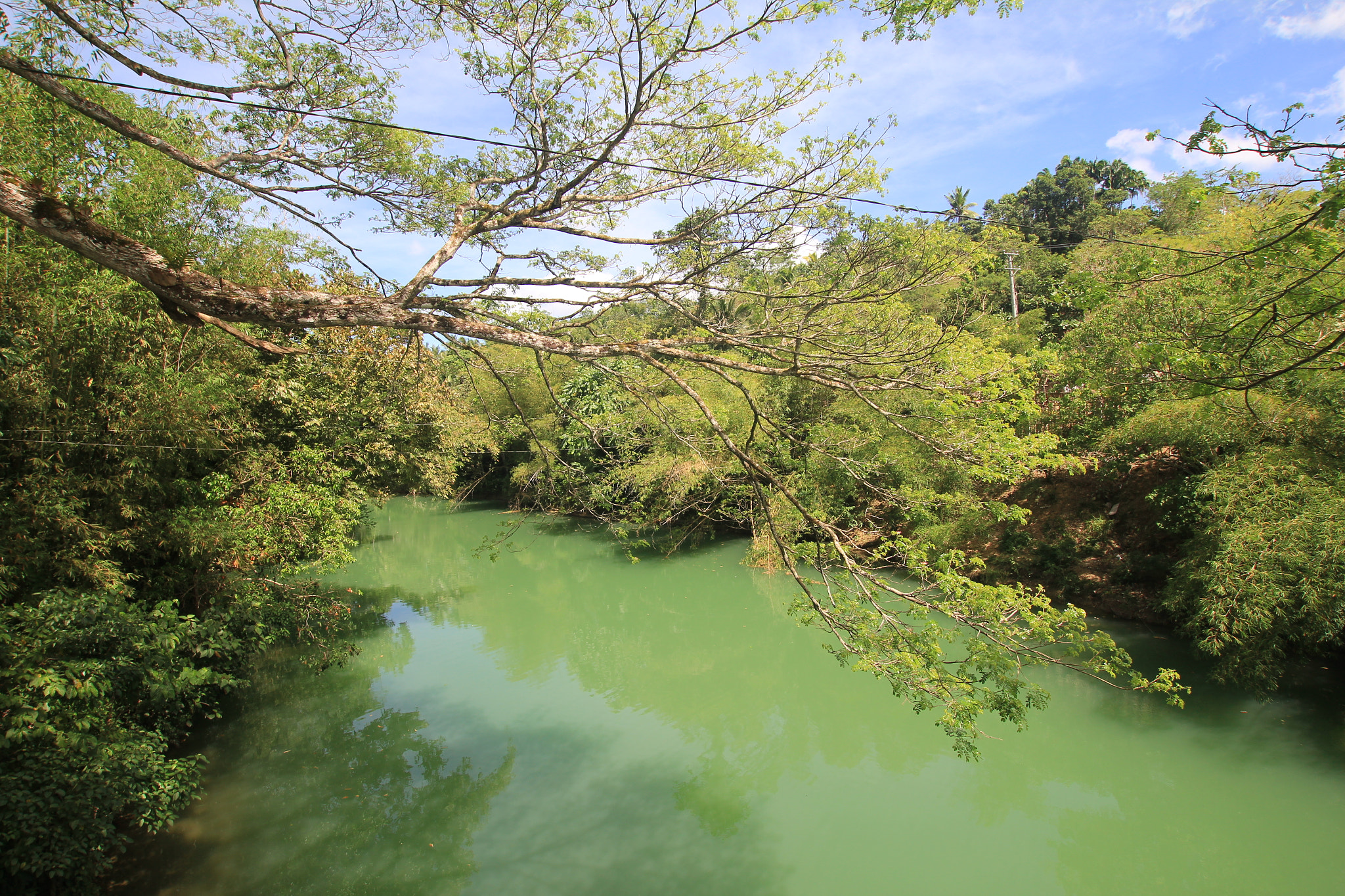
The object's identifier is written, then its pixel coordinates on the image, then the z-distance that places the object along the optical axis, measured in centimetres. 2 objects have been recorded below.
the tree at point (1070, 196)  2978
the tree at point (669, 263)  260
